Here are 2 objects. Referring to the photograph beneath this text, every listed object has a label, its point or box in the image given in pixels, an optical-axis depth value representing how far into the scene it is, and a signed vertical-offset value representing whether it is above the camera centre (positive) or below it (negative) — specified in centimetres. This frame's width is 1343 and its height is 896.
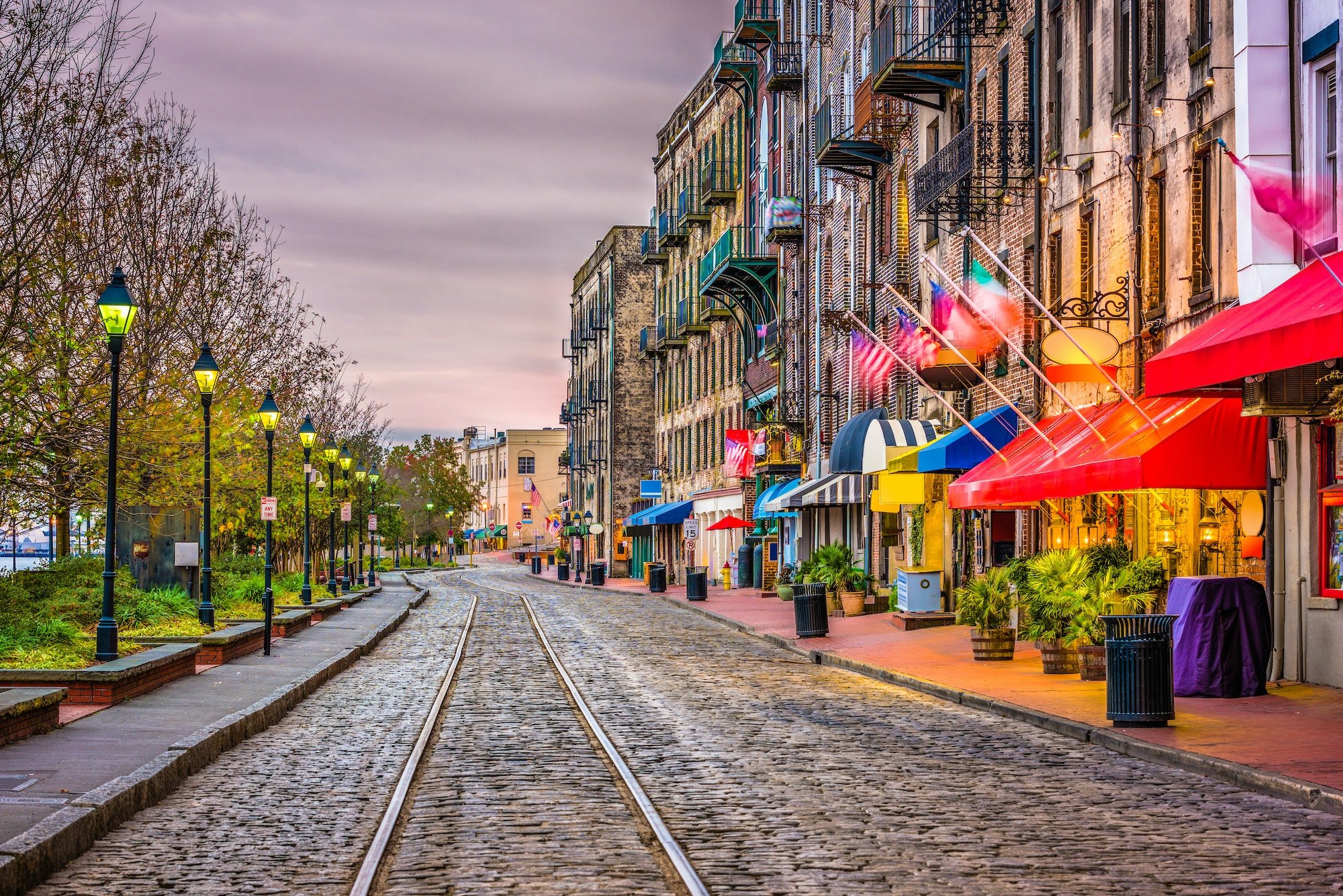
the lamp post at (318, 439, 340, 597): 4384 +44
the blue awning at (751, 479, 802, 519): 4697 +95
